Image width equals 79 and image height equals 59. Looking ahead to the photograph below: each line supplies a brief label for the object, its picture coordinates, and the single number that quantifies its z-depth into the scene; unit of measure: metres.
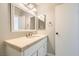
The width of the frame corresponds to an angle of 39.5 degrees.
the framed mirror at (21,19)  1.52
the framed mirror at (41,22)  1.60
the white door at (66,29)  1.58
